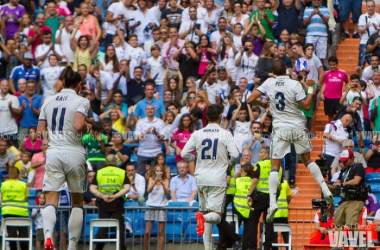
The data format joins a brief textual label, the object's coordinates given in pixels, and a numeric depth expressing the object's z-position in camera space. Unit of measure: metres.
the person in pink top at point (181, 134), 20.33
